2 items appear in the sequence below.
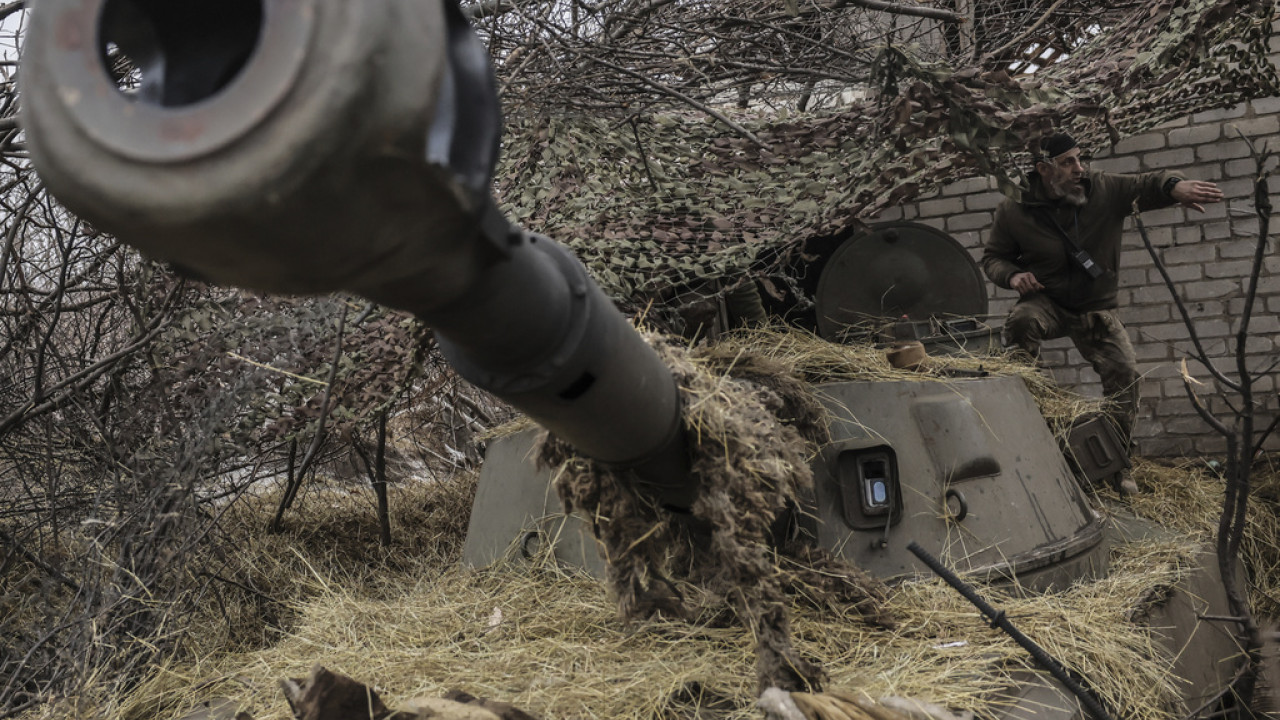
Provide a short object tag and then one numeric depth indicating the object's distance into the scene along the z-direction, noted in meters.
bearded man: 5.48
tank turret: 0.94
